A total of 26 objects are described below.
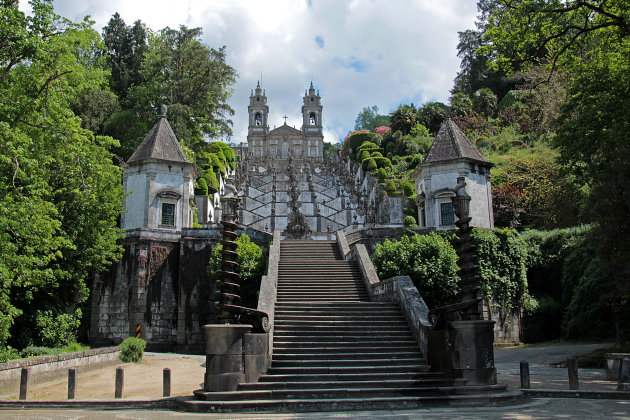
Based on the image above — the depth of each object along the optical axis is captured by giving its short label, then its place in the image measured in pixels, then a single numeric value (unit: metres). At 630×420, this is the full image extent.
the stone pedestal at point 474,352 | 12.19
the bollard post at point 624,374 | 12.21
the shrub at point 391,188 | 46.05
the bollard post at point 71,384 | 13.04
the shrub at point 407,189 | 44.94
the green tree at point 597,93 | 15.33
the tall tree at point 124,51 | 41.28
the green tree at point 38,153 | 15.18
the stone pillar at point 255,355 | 12.17
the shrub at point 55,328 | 22.23
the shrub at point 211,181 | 41.31
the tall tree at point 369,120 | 115.51
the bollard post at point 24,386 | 13.47
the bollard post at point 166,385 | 12.88
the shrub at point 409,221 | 33.03
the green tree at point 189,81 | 37.28
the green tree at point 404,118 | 63.62
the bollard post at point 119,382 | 13.13
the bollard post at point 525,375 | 12.71
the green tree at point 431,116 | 62.31
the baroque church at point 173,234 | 24.92
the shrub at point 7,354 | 17.01
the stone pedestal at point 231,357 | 11.76
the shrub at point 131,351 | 20.47
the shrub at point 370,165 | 56.35
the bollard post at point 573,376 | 12.55
